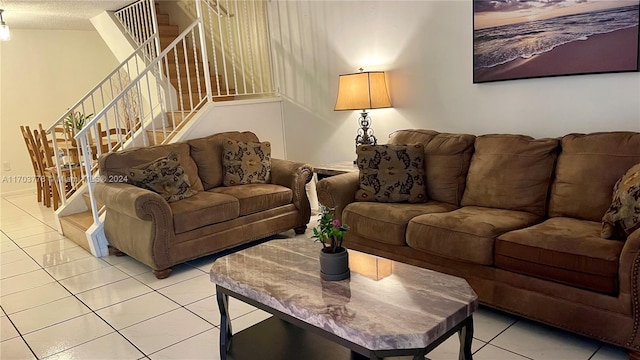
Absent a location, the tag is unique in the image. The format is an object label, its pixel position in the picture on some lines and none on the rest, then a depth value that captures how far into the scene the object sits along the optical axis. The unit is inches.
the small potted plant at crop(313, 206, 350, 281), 75.7
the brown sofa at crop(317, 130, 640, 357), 80.4
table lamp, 149.9
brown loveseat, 129.7
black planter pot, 76.4
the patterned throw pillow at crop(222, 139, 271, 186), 161.5
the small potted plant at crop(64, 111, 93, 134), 215.0
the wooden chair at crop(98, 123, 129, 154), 222.9
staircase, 174.3
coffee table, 60.2
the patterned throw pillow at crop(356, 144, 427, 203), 124.6
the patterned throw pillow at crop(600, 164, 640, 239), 80.3
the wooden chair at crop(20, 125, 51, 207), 237.9
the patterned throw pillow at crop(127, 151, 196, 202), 137.6
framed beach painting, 104.7
